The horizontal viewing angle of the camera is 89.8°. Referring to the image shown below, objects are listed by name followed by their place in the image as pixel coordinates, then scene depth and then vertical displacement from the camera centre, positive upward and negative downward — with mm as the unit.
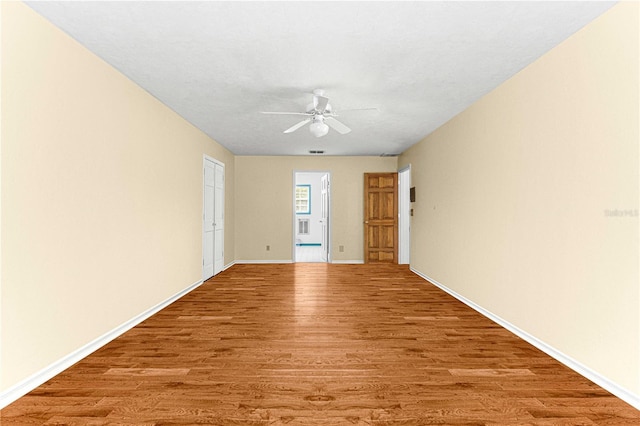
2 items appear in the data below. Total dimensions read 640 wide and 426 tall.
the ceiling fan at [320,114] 3465 +1089
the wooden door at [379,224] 7621 -379
